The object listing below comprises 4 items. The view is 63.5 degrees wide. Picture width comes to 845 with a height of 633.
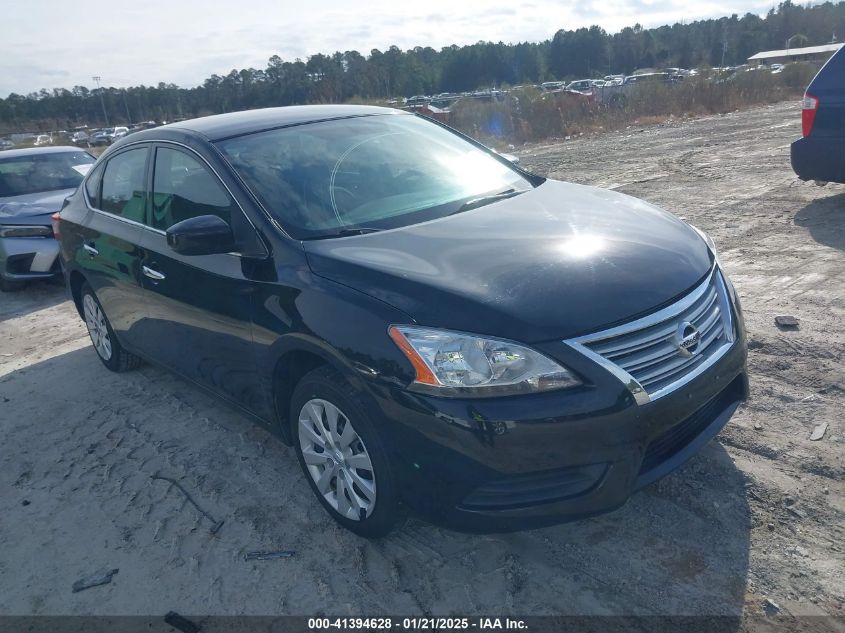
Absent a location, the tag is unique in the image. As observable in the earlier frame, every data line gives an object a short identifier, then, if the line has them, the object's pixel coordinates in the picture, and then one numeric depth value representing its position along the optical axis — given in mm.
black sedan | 2418
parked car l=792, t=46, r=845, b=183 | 6820
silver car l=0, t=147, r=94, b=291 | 7793
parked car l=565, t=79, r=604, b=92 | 52112
